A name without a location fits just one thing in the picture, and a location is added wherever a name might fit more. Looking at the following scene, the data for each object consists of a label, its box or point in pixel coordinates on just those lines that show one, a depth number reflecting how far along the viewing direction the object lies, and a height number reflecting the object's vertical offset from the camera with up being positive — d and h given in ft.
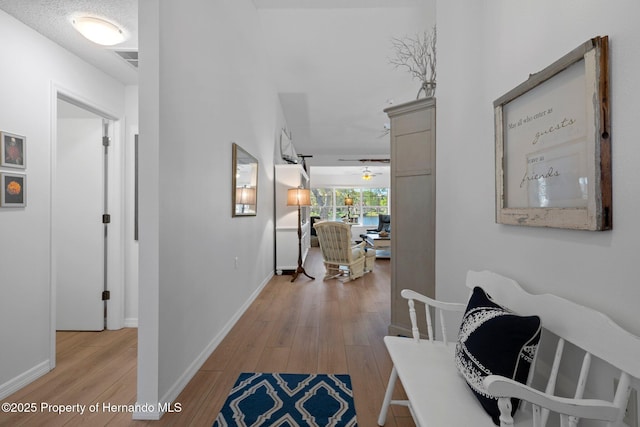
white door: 9.21 -0.25
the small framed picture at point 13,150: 6.10 +1.29
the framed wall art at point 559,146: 2.96 +0.81
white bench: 2.53 -1.59
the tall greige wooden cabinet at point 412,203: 7.89 +0.29
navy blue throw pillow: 3.25 -1.52
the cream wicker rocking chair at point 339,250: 15.72 -1.99
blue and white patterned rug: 5.30 -3.59
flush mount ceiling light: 6.28 +3.88
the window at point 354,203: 37.14 +1.27
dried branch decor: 8.59 +3.81
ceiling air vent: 7.79 +4.15
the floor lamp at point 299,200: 17.04 +0.75
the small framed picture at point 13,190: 6.08 +0.47
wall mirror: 9.72 +1.07
